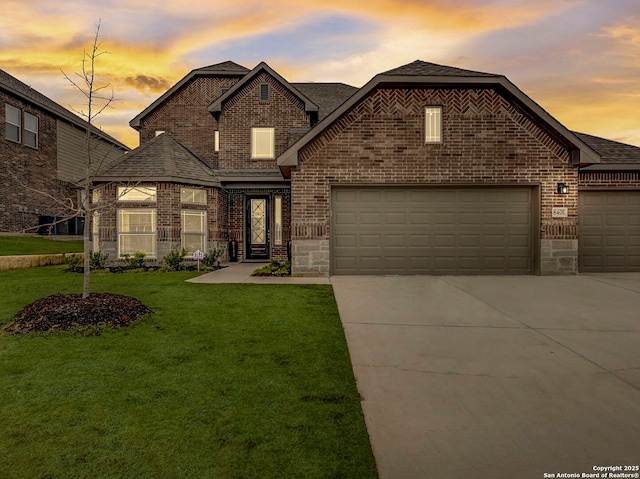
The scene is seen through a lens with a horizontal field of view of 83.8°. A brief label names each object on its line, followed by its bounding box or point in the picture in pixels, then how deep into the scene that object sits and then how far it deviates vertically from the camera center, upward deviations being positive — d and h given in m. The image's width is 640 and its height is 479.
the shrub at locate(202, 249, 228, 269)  13.38 -1.03
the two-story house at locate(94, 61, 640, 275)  10.91 +1.42
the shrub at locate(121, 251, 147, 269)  12.64 -1.00
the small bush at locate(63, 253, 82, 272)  12.47 -1.12
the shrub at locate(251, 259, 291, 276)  11.09 -1.19
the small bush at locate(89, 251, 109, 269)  12.76 -1.01
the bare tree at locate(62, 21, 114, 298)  6.21 +2.60
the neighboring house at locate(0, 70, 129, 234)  17.92 +4.46
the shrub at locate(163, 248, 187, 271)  12.55 -0.99
